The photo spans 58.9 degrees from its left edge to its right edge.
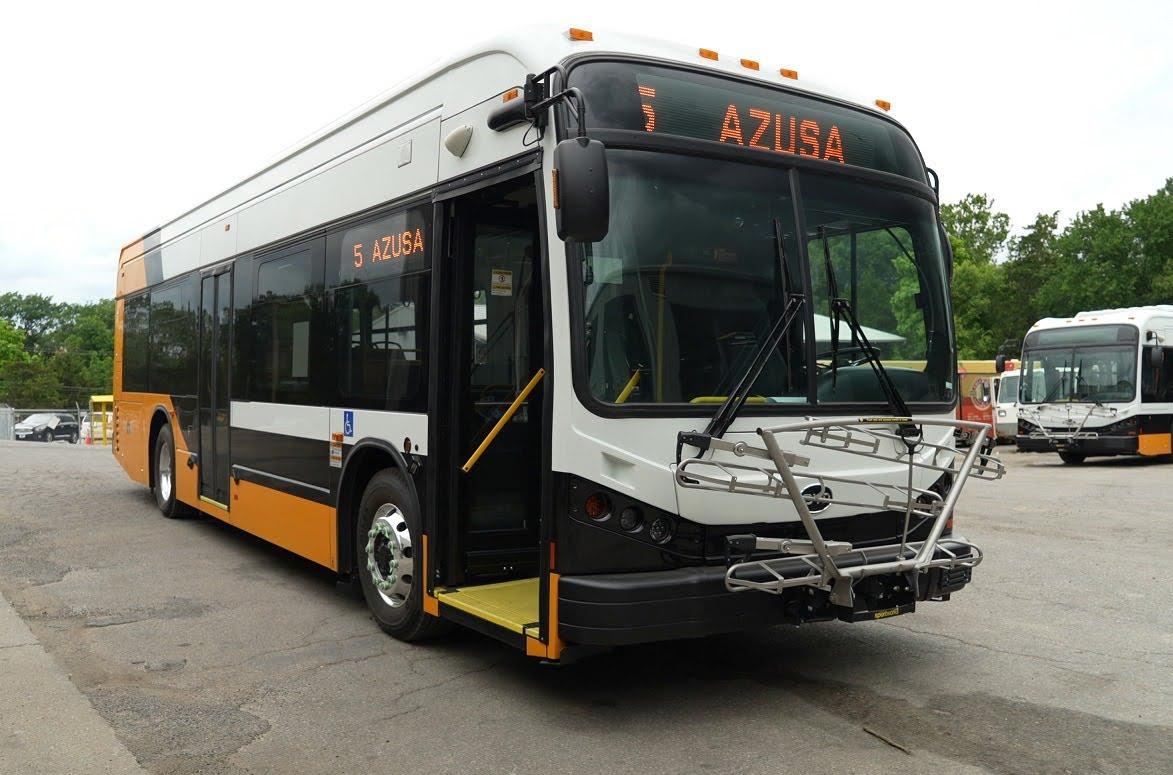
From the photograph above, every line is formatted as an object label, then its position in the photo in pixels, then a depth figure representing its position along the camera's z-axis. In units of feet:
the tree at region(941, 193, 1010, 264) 184.34
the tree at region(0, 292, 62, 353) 357.61
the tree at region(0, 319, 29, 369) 286.05
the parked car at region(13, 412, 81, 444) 140.46
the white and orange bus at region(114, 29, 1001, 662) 15.24
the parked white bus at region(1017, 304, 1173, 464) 68.49
